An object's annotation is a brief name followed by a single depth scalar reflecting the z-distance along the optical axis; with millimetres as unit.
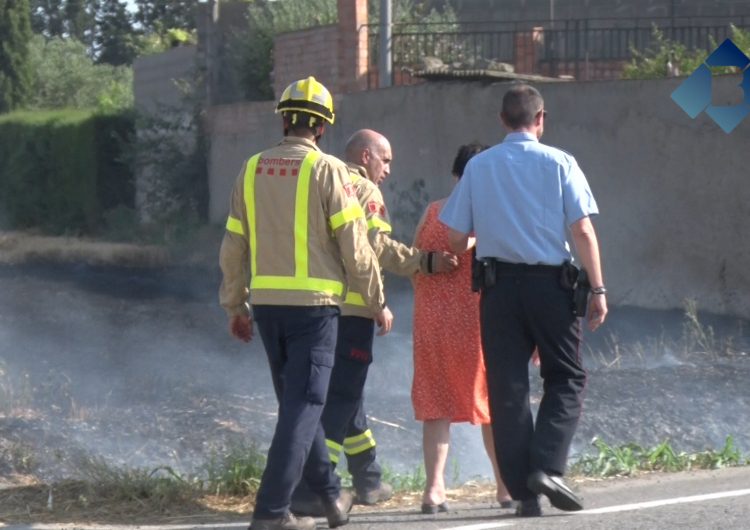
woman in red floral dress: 12540
